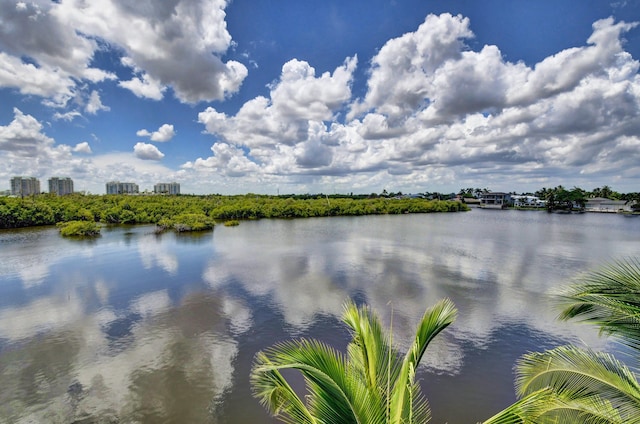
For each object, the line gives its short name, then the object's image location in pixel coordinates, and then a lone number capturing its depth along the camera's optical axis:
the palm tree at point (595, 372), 3.64
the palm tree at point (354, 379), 3.29
